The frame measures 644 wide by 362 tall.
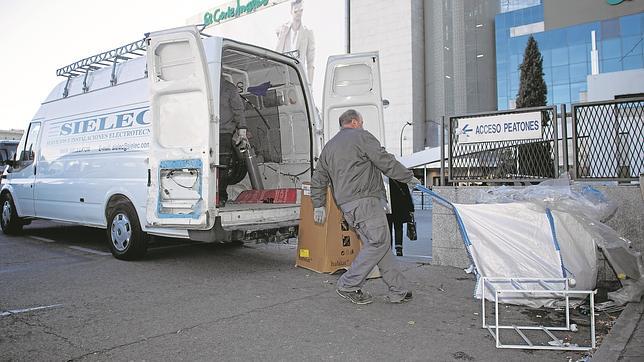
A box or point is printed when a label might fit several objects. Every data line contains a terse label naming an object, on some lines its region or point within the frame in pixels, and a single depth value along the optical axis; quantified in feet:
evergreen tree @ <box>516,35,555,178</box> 134.62
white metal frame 10.49
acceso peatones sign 18.30
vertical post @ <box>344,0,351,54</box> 176.86
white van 17.56
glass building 116.78
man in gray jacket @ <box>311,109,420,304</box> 14.14
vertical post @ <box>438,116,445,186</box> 20.14
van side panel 20.44
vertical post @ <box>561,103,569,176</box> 17.60
